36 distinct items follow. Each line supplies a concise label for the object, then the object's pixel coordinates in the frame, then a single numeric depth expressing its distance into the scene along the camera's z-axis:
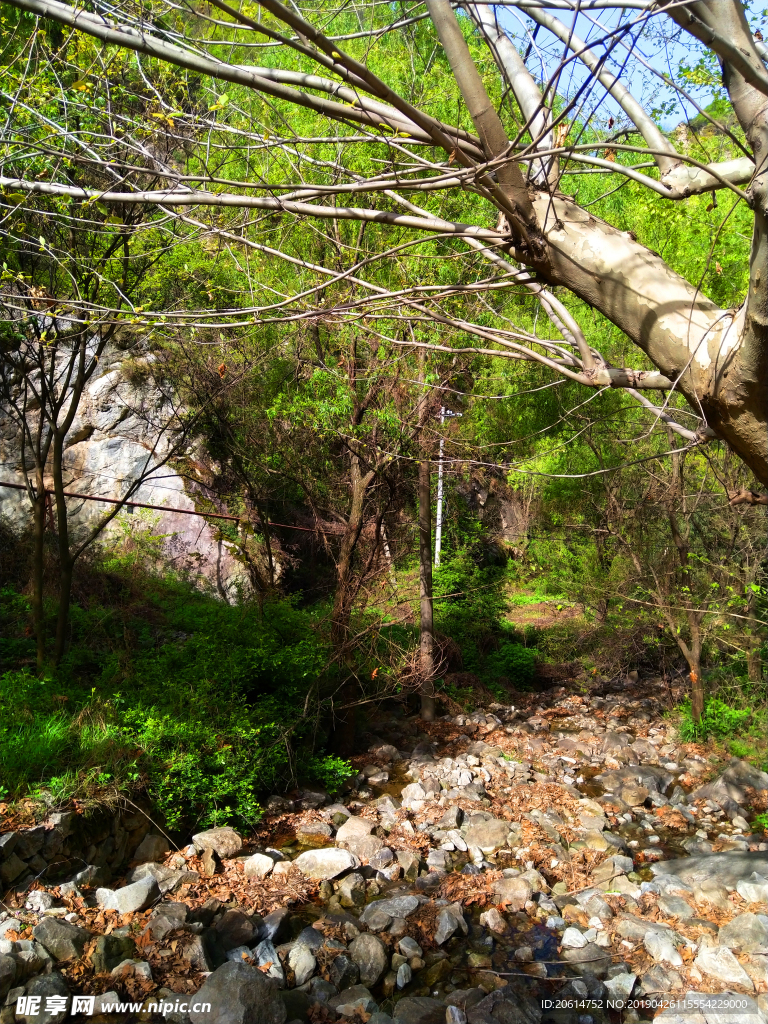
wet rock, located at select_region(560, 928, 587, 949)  4.34
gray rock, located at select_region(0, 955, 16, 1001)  3.48
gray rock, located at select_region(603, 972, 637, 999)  3.86
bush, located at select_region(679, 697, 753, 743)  7.44
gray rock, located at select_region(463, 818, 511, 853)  5.66
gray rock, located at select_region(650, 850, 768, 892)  4.90
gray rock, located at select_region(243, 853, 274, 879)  5.00
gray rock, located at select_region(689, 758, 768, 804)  6.46
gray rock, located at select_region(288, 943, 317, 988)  4.03
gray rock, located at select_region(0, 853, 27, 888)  4.16
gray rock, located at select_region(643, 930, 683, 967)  4.13
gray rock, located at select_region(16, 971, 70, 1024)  3.40
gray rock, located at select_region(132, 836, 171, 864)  4.91
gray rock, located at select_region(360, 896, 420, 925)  4.60
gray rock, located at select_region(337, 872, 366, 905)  4.86
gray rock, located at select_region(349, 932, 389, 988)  4.07
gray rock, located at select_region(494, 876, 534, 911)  4.82
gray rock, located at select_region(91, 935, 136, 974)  3.84
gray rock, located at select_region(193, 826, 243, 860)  5.15
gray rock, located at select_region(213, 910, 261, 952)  4.25
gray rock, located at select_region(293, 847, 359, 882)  5.09
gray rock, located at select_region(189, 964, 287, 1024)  3.46
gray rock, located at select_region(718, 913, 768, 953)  4.16
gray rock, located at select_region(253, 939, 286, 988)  4.00
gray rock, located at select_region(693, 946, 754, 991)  3.92
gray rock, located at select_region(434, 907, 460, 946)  4.39
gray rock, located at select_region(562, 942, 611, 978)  4.11
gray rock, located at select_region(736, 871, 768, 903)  4.69
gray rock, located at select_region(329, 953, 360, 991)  4.01
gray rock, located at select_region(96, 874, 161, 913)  4.33
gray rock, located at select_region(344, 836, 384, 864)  5.40
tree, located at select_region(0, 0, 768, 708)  1.82
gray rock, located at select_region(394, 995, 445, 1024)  3.62
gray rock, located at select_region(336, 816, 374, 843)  5.59
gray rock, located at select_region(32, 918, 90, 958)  3.81
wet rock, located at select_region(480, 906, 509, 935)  4.54
